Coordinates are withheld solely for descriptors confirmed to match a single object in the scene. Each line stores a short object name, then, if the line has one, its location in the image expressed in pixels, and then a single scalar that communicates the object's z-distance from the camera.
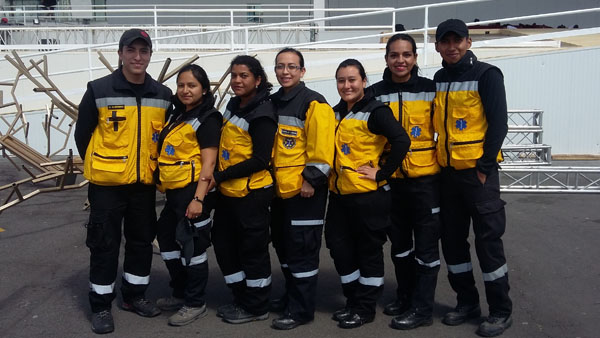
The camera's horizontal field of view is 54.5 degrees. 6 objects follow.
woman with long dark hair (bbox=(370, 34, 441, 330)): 4.04
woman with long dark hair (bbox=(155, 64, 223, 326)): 4.09
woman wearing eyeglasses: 3.94
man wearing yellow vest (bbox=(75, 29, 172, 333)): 4.09
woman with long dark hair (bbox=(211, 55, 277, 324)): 3.99
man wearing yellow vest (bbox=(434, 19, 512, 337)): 3.84
